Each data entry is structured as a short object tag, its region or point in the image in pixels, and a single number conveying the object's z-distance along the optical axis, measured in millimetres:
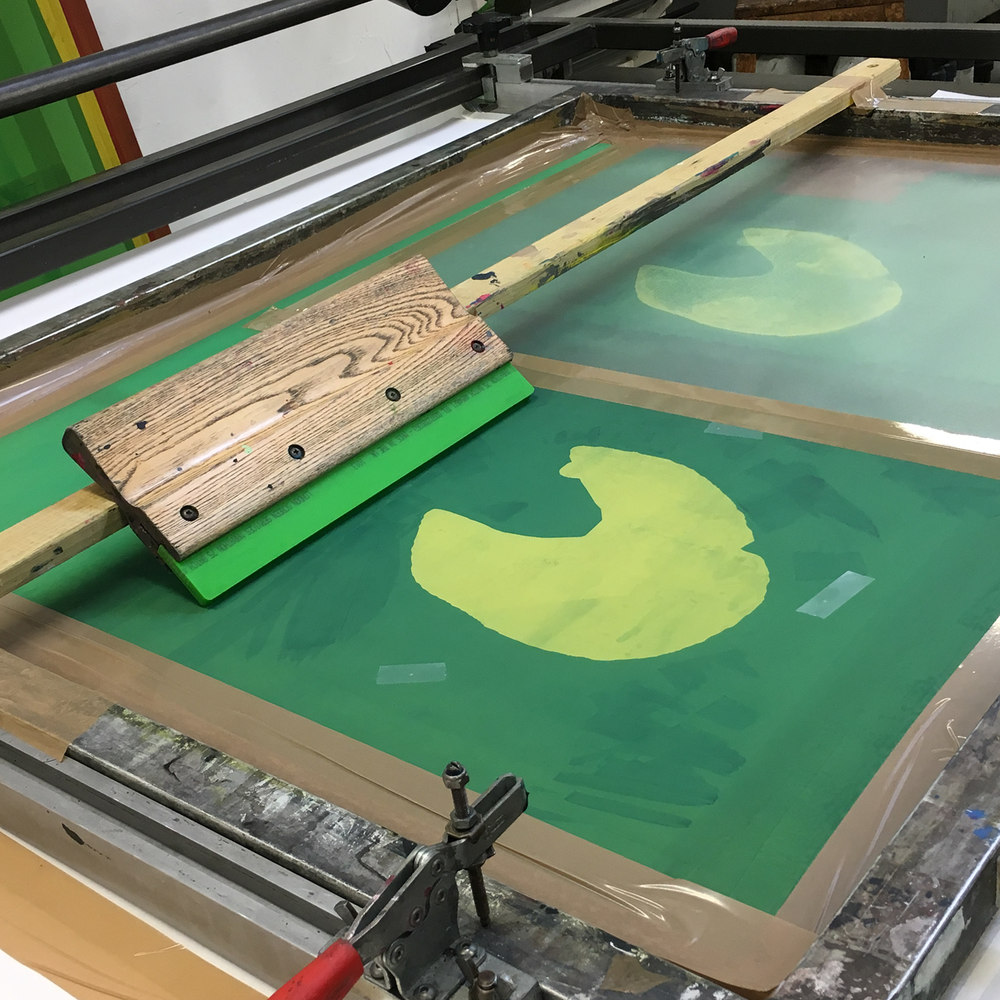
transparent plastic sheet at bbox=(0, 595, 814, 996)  867
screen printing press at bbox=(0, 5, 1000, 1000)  872
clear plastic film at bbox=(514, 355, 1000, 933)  911
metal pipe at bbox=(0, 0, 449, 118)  1989
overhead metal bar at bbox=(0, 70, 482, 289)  2295
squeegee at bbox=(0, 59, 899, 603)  1432
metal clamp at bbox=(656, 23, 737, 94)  2691
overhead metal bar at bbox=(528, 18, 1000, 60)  2584
